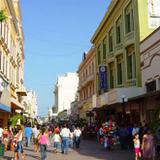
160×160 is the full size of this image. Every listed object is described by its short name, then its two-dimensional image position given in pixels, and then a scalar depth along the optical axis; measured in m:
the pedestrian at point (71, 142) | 29.62
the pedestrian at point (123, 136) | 25.12
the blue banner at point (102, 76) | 38.14
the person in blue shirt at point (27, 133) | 28.81
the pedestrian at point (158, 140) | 15.56
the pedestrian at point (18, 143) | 18.75
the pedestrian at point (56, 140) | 24.12
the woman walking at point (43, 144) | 19.31
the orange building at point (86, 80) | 50.29
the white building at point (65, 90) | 138.93
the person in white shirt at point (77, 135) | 27.55
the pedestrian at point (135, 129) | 22.30
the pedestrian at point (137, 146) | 17.91
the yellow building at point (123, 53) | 28.56
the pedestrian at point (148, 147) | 14.12
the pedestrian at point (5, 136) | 22.56
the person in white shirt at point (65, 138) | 23.86
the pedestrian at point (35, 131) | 28.81
